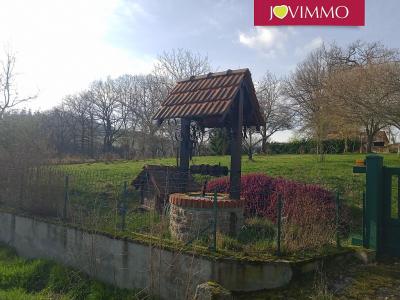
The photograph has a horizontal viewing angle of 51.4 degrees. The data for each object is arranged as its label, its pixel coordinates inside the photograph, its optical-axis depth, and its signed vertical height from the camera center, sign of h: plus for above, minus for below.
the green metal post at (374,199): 7.93 -0.83
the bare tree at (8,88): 30.01 +4.81
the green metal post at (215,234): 6.96 -1.34
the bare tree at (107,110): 53.69 +5.61
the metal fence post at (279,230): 6.96 -1.26
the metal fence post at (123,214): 8.56 -1.26
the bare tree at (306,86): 40.25 +7.09
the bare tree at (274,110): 43.97 +4.75
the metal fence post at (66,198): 10.27 -1.15
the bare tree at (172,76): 40.56 +7.81
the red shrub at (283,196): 8.40 -1.09
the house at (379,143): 40.29 +1.58
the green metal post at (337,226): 7.87 -1.35
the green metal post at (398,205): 7.87 -0.93
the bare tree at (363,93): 21.55 +3.43
